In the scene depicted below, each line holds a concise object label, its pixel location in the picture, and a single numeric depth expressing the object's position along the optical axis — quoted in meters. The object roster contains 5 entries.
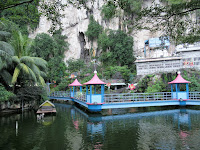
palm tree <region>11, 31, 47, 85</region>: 12.23
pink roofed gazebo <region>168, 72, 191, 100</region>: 12.79
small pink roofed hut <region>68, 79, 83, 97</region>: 17.17
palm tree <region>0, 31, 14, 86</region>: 10.75
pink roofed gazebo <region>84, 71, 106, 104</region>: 11.36
